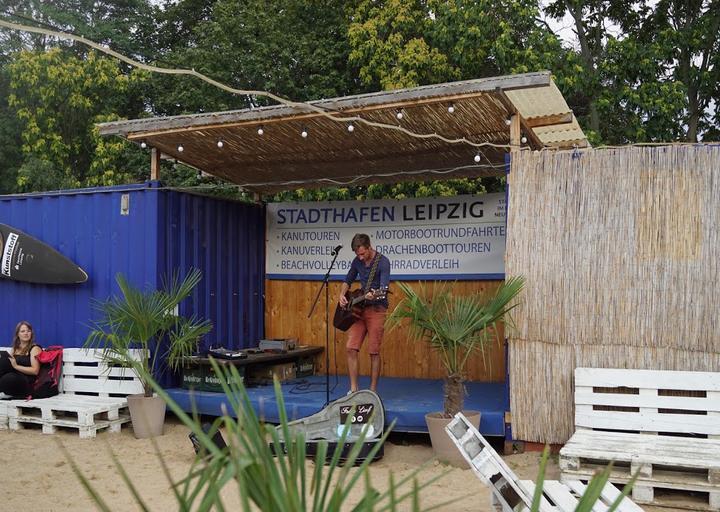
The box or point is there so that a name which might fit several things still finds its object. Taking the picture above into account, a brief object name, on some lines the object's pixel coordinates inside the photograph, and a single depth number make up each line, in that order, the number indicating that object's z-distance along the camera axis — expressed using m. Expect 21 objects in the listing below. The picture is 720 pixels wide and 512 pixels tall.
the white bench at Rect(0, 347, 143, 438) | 7.36
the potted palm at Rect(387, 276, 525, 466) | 6.00
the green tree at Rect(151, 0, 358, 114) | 14.81
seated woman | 7.66
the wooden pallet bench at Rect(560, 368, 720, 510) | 4.91
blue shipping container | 8.07
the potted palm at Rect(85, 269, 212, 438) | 7.25
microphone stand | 7.02
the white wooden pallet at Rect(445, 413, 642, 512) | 3.93
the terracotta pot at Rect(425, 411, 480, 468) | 6.01
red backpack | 7.83
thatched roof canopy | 6.39
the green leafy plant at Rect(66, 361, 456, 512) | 1.63
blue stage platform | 6.69
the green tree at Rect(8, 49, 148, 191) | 15.45
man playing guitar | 7.21
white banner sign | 8.57
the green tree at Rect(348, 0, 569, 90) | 12.26
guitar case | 6.21
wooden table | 7.85
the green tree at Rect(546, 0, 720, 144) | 12.16
